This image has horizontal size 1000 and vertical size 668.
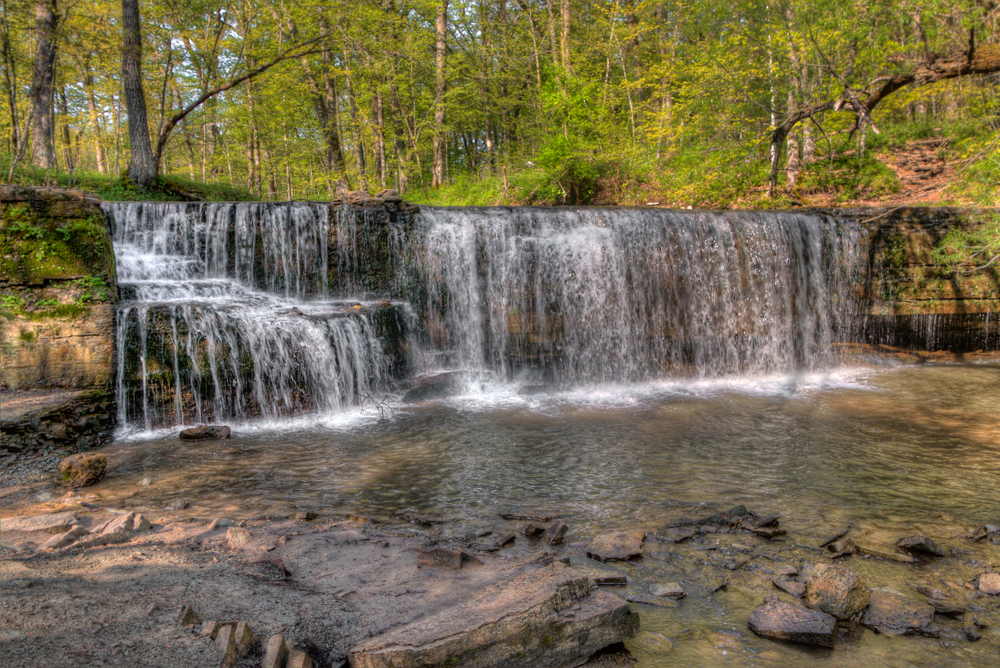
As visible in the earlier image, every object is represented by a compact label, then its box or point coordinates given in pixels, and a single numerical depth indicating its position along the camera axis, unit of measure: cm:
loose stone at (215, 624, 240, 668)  223
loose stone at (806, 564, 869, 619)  305
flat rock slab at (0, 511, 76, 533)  361
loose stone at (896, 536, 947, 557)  380
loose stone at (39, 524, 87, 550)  324
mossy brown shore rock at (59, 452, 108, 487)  512
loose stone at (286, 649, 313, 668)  227
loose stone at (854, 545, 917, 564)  373
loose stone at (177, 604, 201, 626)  246
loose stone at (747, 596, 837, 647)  283
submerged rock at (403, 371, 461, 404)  899
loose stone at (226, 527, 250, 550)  358
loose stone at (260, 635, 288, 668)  225
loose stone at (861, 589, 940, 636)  296
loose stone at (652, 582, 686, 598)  330
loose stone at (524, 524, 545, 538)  418
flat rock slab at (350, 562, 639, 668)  234
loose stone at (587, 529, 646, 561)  380
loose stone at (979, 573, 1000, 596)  333
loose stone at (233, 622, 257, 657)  232
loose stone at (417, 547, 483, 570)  336
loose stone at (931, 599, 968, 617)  311
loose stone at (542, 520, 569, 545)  407
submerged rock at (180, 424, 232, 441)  671
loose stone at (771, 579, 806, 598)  327
